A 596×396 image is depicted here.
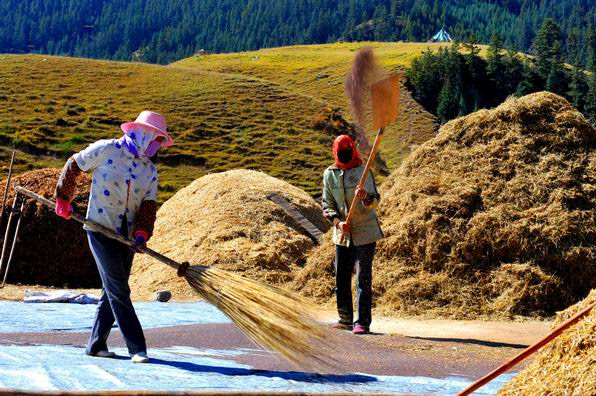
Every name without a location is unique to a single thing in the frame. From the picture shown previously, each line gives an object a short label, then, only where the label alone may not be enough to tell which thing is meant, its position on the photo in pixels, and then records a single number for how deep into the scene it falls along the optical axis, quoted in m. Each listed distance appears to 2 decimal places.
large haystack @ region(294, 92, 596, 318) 11.12
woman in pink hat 6.39
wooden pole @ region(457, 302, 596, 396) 3.91
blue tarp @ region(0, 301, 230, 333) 8.17
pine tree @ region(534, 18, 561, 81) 107.94
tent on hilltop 179.82
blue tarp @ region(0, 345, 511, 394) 5.31
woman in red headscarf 8.80
